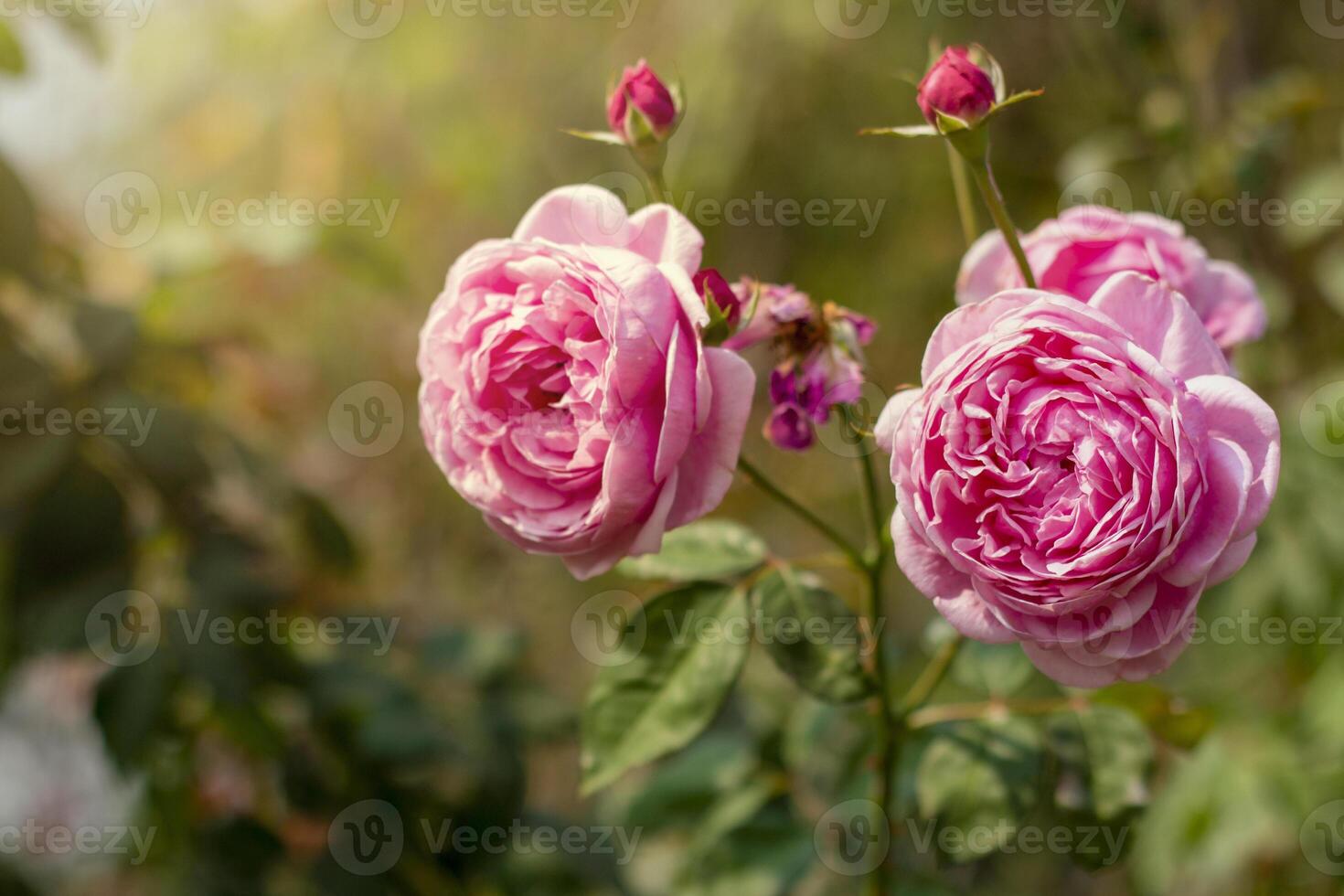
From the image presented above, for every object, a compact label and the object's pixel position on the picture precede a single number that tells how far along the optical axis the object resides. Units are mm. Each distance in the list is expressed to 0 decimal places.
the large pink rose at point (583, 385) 448
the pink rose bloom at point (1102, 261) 513
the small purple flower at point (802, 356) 510
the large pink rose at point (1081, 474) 399
